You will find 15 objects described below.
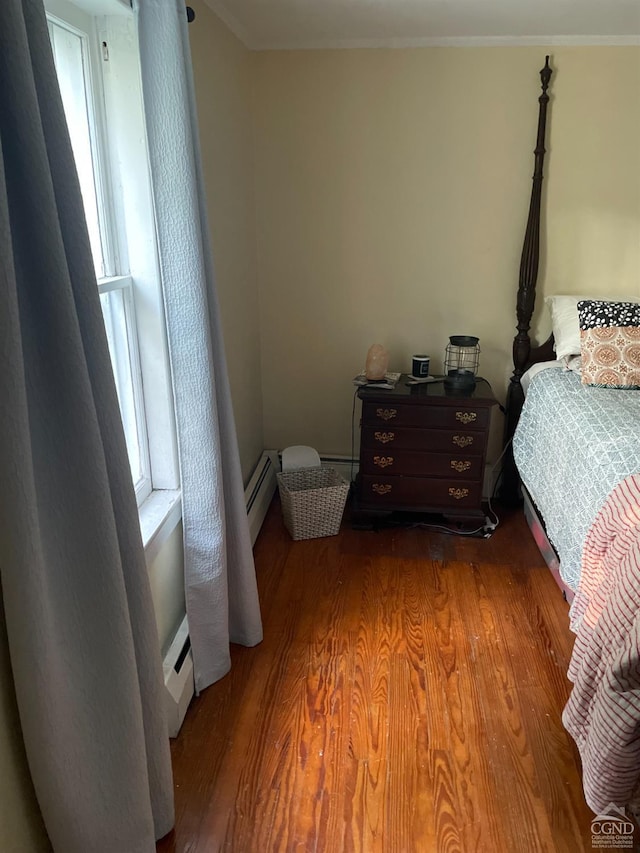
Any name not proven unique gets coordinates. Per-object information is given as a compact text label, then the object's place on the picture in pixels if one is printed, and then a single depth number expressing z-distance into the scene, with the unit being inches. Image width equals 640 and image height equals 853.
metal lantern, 108.6
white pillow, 102.3
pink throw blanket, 47.8
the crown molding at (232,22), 83.0
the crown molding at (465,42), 99.4
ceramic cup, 111.5
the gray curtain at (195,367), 56.2
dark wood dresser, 104.3
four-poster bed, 49.8
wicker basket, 104.4
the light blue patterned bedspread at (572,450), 70.0
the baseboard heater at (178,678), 65.3
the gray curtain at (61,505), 33.1
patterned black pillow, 93.4
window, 57.0
